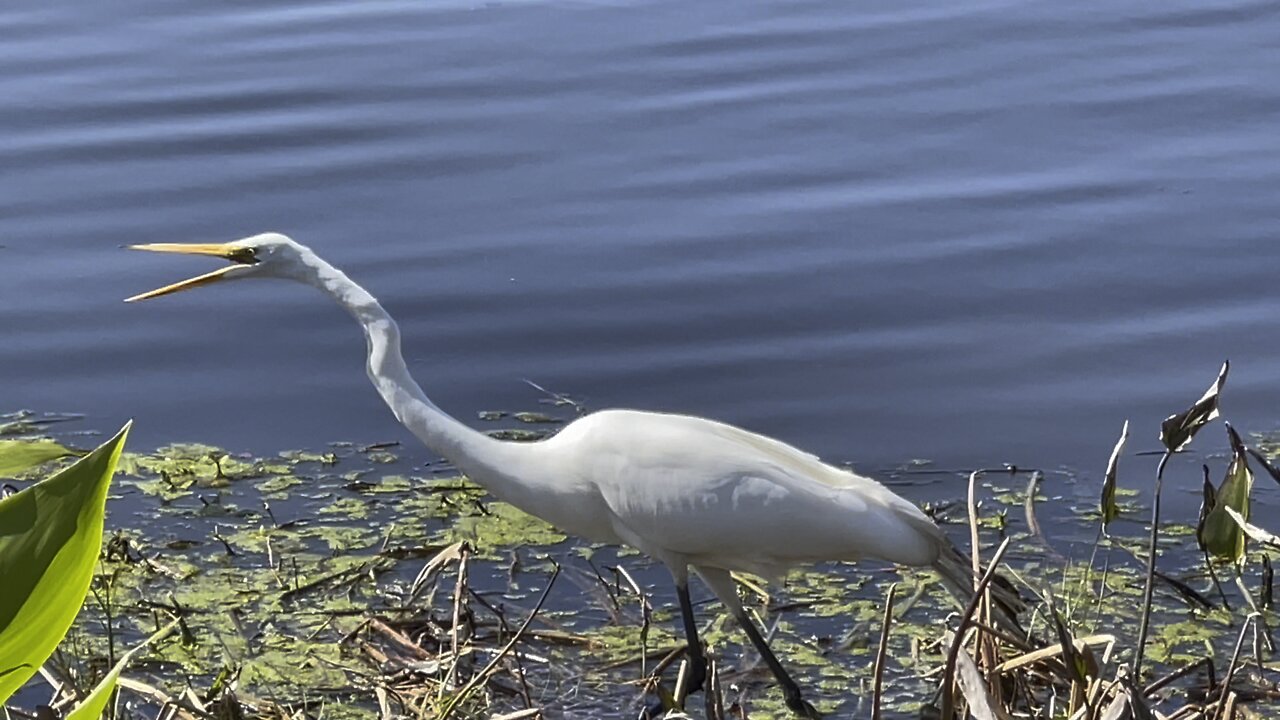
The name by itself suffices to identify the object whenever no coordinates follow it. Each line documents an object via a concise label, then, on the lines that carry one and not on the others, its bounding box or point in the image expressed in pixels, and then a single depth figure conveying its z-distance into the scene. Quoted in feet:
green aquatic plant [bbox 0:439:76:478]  12.69
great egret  22.20
